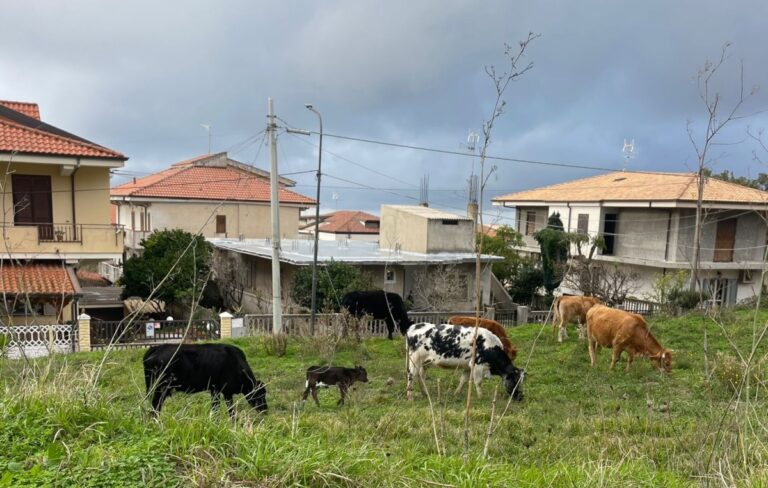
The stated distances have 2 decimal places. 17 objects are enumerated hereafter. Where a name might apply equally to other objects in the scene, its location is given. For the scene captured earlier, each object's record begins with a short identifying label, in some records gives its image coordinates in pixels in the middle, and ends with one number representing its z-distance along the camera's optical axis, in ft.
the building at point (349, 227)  189.57
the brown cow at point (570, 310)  42.96
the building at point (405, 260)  73.00
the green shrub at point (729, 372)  25.92
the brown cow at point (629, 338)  32.01
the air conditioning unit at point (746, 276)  89.76
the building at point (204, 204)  104.32
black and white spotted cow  28.59
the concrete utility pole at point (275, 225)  49.37
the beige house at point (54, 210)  51.88
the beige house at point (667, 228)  85.40
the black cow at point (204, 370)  22.68
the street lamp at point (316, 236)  49.98
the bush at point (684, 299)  60.18
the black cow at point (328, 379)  26.63
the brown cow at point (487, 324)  37.18
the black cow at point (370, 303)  49.62
